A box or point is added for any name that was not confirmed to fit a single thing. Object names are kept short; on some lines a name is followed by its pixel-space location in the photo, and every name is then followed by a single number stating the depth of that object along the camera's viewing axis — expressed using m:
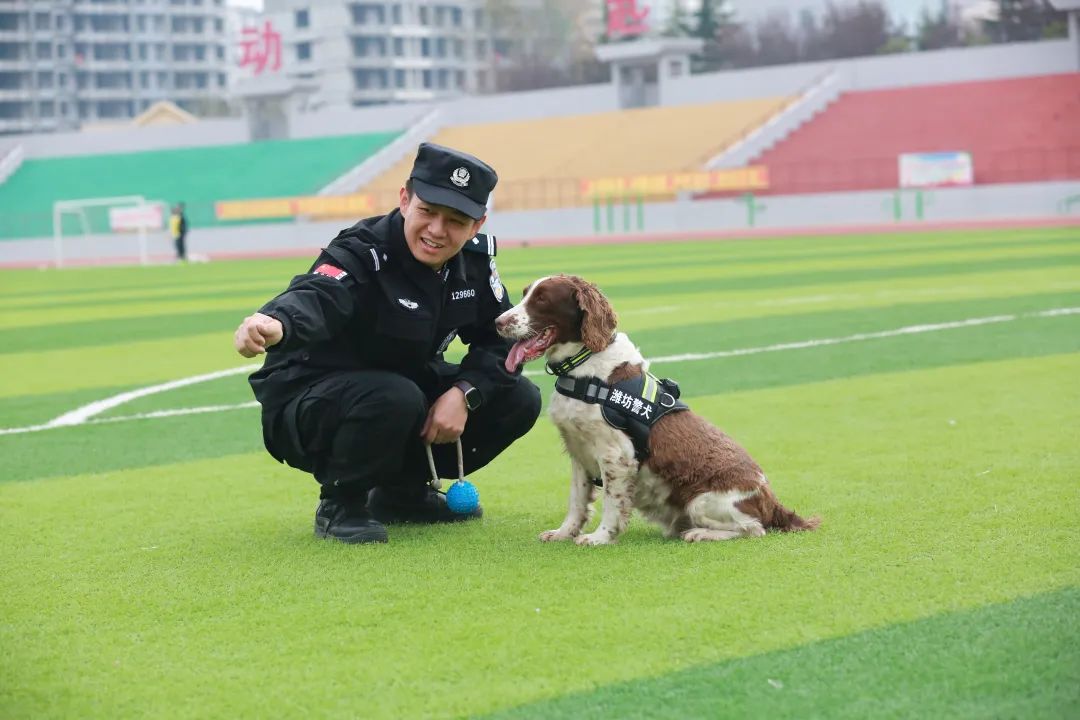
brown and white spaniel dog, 5.45
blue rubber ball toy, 5.88
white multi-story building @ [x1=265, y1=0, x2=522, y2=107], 121.56
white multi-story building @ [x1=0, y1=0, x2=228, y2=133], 119.69
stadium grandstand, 46.09
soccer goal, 51.72
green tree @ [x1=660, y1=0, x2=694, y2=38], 91.06
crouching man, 5.54
